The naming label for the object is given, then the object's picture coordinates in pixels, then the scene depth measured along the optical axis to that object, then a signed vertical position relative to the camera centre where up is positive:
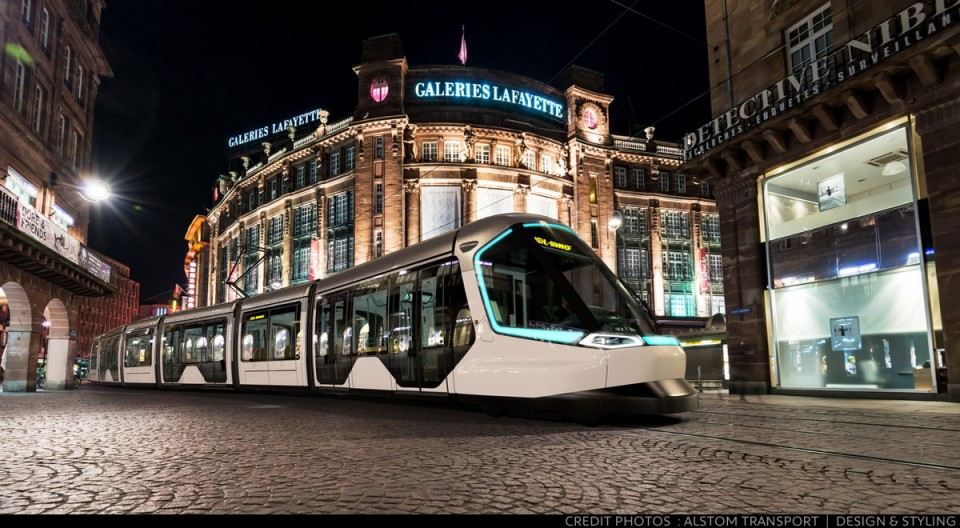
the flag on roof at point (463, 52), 48.00 +21.68
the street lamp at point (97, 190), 18.56 +4.69
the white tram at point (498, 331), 7.97 +0.19
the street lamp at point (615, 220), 22.30 +4.14
